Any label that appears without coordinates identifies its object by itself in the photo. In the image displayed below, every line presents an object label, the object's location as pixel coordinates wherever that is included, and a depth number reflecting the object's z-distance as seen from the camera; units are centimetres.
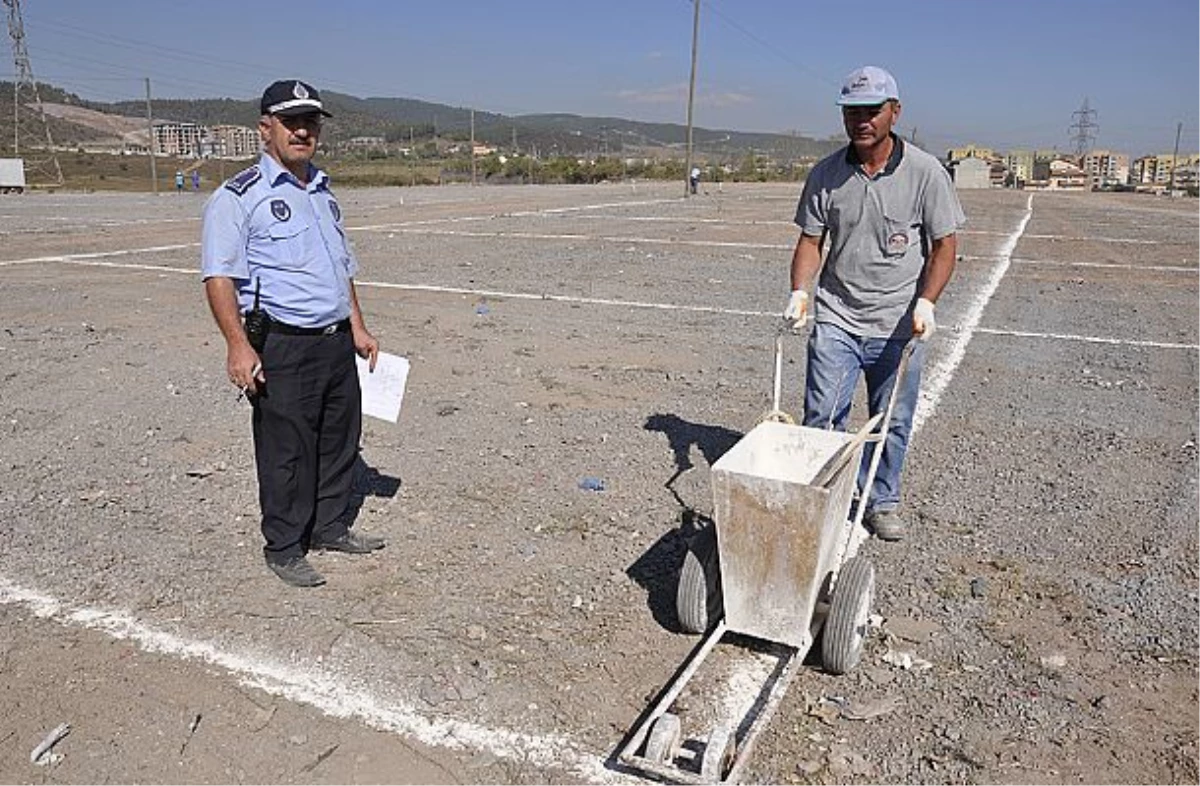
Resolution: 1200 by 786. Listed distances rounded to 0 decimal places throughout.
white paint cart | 302
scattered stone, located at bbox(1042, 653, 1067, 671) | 372
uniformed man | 386
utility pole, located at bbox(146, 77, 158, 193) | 4425
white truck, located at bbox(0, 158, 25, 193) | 4178
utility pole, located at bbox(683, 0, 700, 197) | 4081
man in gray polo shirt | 442
